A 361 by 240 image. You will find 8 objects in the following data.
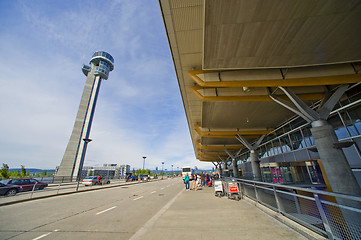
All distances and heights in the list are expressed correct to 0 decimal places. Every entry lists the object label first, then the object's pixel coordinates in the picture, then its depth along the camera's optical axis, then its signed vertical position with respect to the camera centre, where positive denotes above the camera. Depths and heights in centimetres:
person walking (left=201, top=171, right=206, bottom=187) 2151 -116
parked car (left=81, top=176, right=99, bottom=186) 2321 -88
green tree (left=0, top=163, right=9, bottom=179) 2661 +119
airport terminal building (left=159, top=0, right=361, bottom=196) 490 +495
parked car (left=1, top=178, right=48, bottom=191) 1454 -48
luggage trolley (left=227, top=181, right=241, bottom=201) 866 -116
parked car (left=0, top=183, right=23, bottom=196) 1287 -110
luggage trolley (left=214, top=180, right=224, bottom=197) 1040 -116
